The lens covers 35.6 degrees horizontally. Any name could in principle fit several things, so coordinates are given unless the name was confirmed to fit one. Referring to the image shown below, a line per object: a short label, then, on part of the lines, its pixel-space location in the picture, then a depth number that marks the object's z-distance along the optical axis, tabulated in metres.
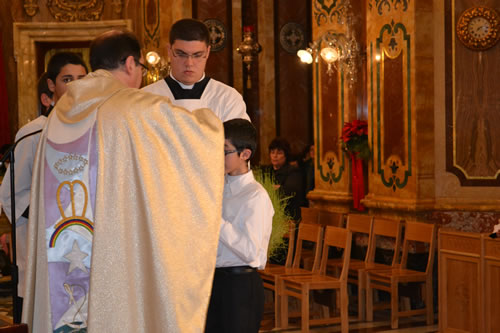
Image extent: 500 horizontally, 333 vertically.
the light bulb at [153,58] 12.23
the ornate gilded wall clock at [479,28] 7.62
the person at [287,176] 9.25
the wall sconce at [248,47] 12.43
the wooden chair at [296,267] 7.62
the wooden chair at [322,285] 7.11
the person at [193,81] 3.66
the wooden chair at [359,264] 7.80
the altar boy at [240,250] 3.44
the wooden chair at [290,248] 8.12
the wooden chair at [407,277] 7.46
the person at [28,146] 3.71
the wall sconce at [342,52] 9.34
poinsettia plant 8.98
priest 2.97
